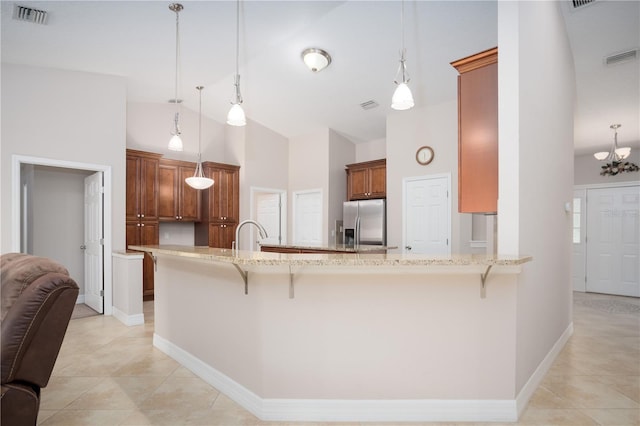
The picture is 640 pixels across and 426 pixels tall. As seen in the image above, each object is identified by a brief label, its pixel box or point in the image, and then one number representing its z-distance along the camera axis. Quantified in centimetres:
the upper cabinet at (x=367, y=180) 598
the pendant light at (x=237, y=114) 290
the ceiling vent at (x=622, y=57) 350
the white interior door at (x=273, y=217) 708
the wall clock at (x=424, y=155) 519
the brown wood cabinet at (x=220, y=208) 610
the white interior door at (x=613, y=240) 586
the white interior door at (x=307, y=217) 663
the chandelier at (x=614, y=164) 518
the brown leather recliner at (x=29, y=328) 143
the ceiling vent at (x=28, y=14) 315
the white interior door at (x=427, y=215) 506
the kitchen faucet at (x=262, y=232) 259
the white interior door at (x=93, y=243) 463
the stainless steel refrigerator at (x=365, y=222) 580
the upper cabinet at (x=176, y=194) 565
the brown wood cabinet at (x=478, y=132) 237
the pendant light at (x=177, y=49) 331
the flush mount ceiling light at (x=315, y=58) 433
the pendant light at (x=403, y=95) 245
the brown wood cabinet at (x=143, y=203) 514
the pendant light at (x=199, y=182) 364
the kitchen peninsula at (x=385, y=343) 203
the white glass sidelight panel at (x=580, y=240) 636
